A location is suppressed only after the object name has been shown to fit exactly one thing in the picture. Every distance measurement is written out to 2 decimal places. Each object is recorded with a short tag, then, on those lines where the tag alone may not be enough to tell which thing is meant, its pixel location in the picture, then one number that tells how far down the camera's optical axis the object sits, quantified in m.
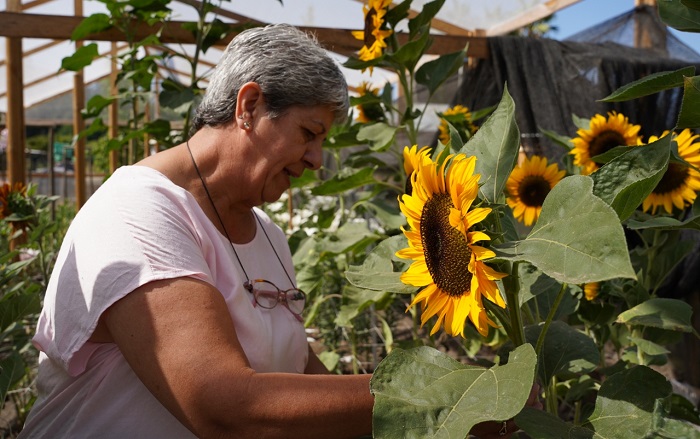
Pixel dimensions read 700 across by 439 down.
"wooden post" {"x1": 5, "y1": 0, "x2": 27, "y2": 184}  2.95
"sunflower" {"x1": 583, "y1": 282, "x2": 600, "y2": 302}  1.55
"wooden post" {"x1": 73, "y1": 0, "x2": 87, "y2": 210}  3.56
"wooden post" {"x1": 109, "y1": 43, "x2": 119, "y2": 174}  4.56
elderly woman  1.04
